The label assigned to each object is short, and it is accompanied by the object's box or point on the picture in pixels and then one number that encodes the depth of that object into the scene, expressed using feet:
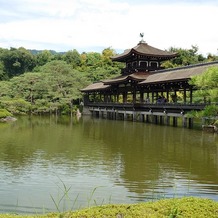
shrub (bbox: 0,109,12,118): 109.50
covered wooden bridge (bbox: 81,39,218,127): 90.72
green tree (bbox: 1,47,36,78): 250.16
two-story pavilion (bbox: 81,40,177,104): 117.19
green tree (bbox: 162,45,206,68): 188.65
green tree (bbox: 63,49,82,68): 242.17
